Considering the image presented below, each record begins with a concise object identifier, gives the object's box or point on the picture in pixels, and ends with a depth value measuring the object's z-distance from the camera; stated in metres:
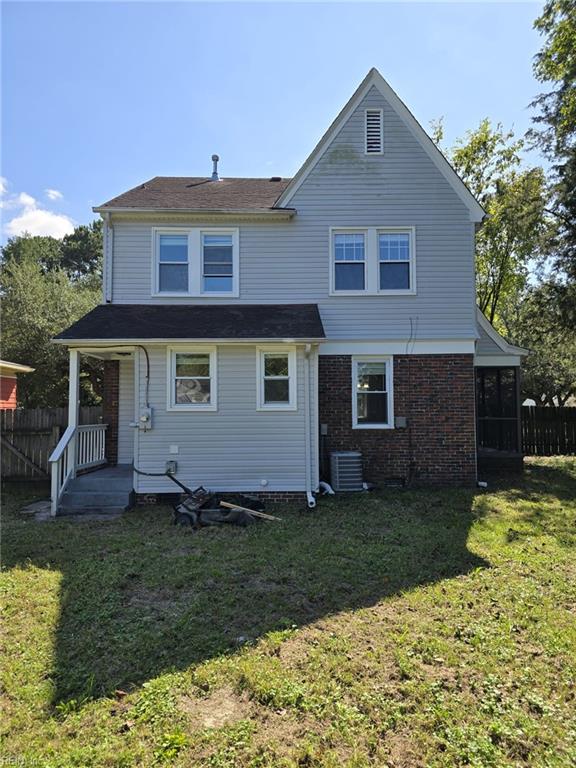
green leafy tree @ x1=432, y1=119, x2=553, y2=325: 18.67
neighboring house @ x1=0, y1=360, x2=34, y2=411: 18.91
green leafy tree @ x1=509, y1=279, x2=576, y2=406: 15.20
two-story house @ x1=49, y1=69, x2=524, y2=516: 10.41
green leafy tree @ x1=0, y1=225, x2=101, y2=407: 21.47
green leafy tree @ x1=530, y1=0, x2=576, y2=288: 13.23
